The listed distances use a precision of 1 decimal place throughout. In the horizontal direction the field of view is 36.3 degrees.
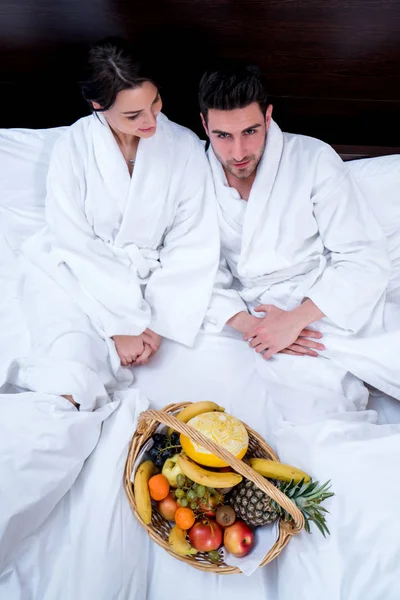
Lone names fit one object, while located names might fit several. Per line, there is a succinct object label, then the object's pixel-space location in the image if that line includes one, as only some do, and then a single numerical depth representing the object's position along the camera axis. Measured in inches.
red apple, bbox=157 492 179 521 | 58.9
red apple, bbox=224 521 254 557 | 55.8
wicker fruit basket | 51.9
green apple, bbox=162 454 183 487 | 59.4
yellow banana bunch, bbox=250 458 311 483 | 57.4
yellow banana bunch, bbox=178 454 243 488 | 56.1
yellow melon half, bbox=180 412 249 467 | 57.3
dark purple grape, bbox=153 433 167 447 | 63.2
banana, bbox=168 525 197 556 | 55.9
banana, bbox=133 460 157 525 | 58.5
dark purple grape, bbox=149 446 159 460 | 62.7
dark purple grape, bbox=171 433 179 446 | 63.0
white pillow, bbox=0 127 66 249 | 80.5
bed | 56.0
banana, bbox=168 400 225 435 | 62.3
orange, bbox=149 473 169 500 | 59.1
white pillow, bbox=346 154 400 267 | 77.9
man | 70.5
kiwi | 57.1
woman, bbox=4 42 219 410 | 71.9
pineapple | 54.9
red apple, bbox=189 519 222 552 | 55.9
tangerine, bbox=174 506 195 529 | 56.4
